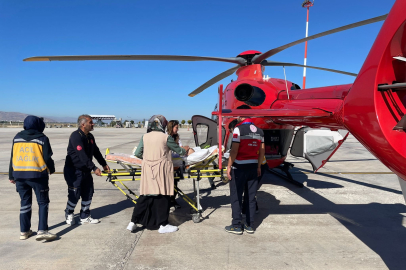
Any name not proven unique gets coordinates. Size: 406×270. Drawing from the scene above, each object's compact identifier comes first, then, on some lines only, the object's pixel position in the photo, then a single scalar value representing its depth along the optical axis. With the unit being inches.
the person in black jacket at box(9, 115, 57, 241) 127.0
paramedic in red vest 143.9
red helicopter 76.5
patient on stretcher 153.4
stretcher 153.3
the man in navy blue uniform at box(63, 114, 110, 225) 147.0
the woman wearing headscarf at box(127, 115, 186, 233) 142.2
